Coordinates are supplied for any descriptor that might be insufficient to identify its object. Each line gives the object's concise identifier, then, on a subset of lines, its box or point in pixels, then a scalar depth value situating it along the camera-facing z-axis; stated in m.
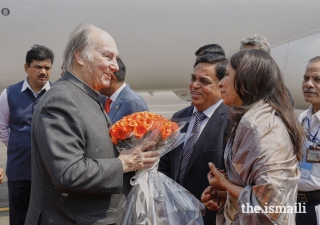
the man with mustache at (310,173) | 3.11
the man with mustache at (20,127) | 4.12
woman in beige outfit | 1.96
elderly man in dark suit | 2.08
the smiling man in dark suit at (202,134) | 3.01
